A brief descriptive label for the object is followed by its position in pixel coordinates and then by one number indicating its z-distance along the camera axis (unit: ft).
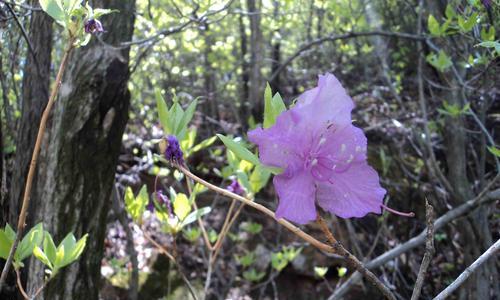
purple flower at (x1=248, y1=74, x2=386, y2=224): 0.42
